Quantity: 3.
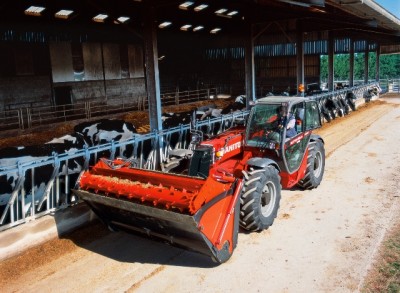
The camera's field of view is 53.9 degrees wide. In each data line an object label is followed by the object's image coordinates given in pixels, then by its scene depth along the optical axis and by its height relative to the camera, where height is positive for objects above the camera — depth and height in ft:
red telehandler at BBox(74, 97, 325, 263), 16.19 -4.22
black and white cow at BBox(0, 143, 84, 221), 21.30 -4.18
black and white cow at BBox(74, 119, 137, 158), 30.27 -2.84
